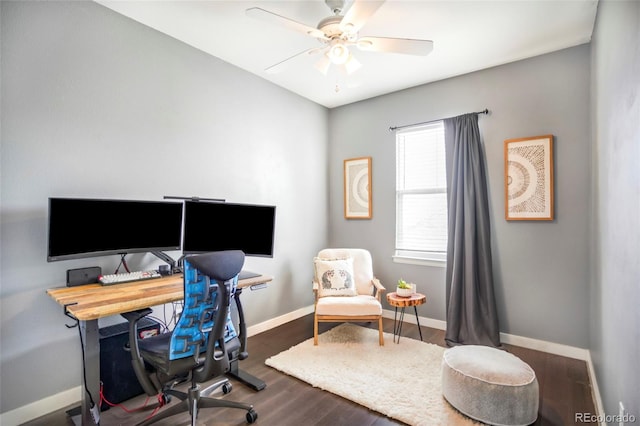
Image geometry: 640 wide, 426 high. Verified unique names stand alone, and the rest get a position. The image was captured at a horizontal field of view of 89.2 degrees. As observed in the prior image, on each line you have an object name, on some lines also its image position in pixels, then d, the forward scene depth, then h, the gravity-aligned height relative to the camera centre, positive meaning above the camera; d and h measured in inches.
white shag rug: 83.4 -49.6
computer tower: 85.7 -41.3
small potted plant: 127.2 -29.1
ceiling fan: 73.7 +46.1
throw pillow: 135.9 -26.9
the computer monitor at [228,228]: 102.1 -4.7
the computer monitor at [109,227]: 77.7 -3.9
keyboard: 85.1 -17.7
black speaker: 84.5 -16.9
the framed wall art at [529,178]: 117.1 +14.7
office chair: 67.4 -25.6
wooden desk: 66.8 -19.6
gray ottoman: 75.7 -41.5
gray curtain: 125.2 -13.1
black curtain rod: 129.8 +42.2
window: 144.9 +9.6
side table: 122.5 -32.2
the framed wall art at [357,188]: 165.3 +14.2
